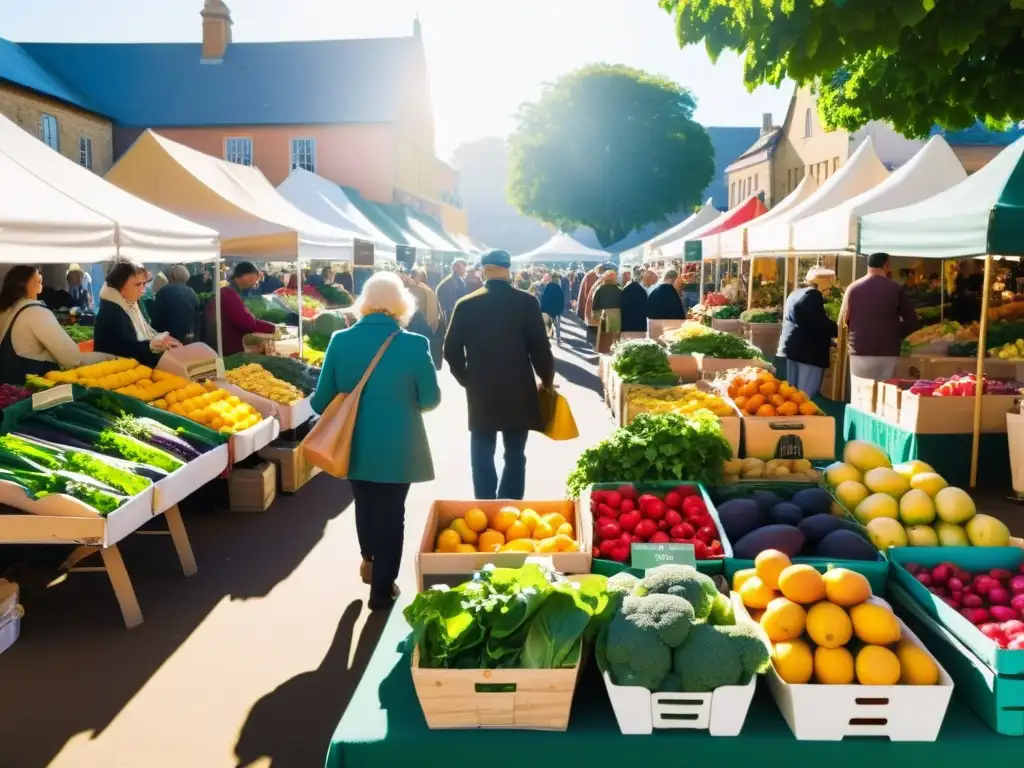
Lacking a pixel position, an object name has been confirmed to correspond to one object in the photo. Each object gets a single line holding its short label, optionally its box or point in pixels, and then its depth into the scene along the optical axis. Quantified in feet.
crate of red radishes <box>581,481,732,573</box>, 12.39
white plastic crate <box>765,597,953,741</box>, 8.66
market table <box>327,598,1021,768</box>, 8.65
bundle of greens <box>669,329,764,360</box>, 35.27
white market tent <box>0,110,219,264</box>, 18.75
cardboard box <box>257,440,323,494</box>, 26.86
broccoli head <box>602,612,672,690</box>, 8.71
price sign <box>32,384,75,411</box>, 19.21
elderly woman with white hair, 16.75
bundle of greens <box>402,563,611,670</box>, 9.04
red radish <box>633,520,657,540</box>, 13.26
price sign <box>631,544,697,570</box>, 11.80
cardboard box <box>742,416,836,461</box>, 22.21
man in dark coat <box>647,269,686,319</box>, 50.47
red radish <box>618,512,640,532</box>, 13.60
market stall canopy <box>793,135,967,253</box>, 34.91
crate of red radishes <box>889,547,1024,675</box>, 9.18
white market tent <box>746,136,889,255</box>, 45.93
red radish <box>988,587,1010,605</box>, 10.63
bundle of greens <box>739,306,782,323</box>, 52.01
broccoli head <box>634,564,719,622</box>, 9.66
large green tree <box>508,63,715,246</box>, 174.60
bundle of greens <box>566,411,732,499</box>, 16.07
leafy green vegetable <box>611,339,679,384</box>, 31.53
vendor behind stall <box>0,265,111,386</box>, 22.80
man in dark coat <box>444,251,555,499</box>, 20.56
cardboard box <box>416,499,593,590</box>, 12.09
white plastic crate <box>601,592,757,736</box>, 8.67
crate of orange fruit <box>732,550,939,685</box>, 9.07
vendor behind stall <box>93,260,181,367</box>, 25.00
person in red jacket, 33.68
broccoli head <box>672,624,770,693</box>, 8.66
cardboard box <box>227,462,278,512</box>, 24.86
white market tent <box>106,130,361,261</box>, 34.17
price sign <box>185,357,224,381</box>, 25.75
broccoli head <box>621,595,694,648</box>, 8.94
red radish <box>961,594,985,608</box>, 10.61
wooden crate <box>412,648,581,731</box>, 8.70
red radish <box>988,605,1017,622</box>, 10.19
